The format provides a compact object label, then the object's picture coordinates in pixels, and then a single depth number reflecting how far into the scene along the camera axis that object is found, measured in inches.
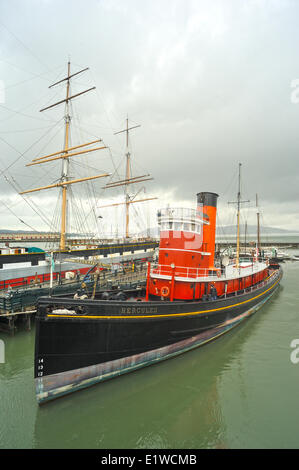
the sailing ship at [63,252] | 753.6
